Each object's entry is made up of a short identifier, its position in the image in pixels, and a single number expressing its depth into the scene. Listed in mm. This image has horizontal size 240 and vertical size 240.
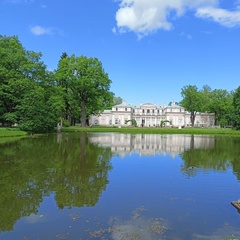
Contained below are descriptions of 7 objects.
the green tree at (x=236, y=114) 57572
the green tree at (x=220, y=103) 88125
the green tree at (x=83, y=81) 58562
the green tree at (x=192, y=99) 94000
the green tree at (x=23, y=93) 41906
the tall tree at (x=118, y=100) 163550
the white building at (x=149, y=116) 104125
